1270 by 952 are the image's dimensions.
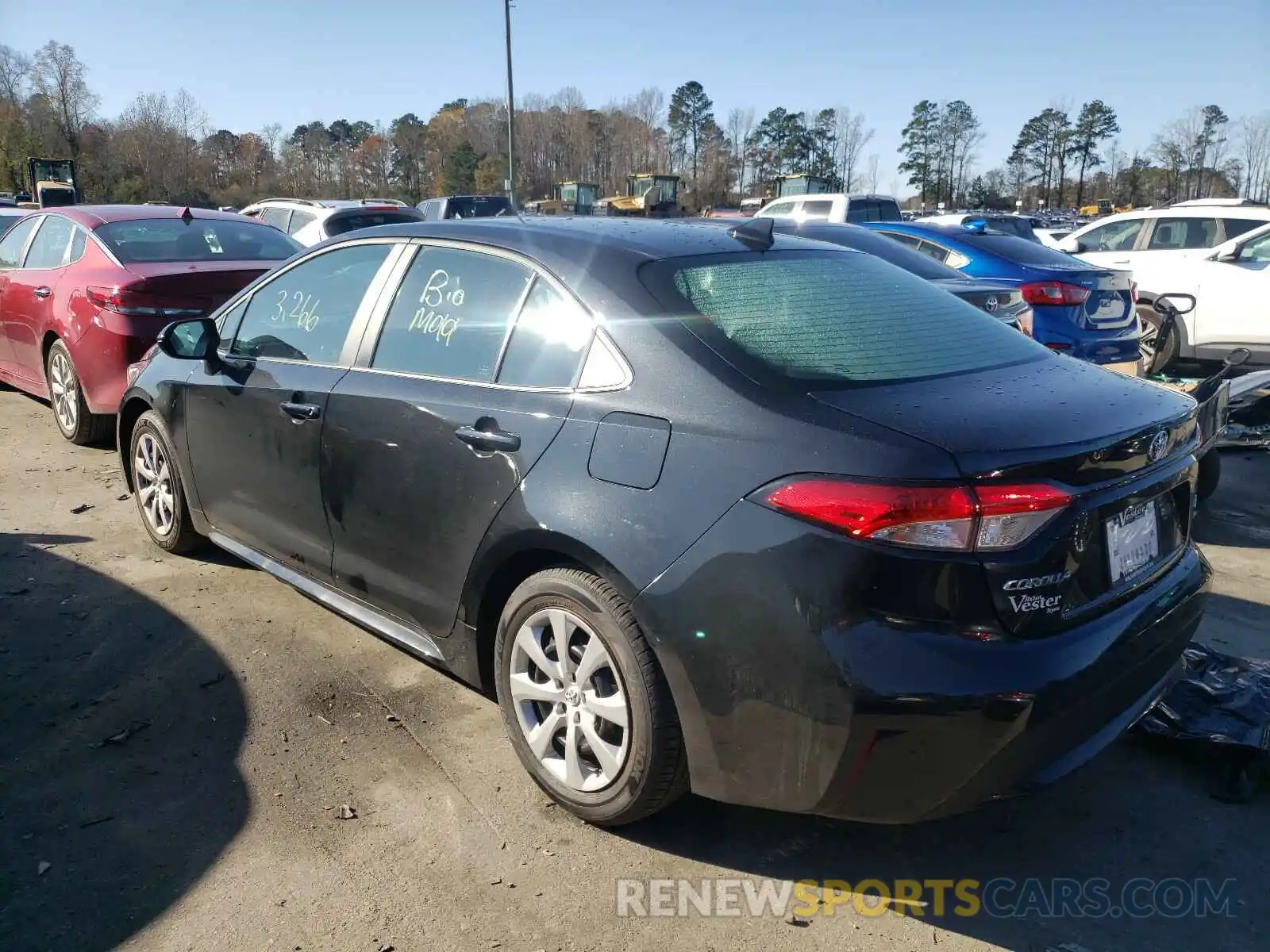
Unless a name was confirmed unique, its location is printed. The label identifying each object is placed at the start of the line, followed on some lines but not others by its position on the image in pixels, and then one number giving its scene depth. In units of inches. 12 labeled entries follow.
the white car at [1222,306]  383.6
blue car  299.3
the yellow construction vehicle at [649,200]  1578.5
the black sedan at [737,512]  85.8
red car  247.6
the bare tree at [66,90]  2292.1
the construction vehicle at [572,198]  1683.1
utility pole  1112.3
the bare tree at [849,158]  3211.1
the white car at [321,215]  491.2
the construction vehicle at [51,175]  1547.7
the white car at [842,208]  705.6
